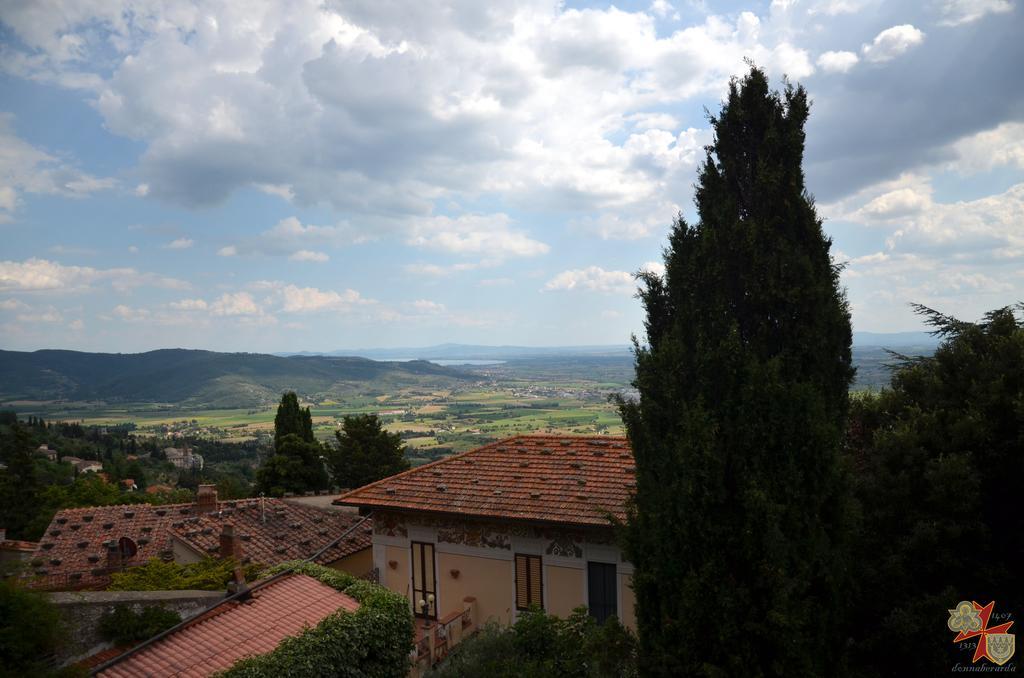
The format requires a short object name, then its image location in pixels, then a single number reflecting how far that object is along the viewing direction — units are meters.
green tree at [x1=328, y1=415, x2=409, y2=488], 40.25
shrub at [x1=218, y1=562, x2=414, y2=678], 8.91
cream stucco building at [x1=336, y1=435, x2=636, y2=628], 12.16
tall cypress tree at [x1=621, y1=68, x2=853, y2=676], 6.57
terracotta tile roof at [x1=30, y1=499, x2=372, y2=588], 18.95
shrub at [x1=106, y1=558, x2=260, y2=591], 13.81
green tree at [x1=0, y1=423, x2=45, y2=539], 39.38
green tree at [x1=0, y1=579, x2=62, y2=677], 6.24
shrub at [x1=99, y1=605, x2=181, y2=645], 9.29
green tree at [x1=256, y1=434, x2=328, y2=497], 38.91
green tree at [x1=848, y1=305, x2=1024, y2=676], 7.41
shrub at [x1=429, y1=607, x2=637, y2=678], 8.02
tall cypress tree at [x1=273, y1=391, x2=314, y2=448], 42.53
